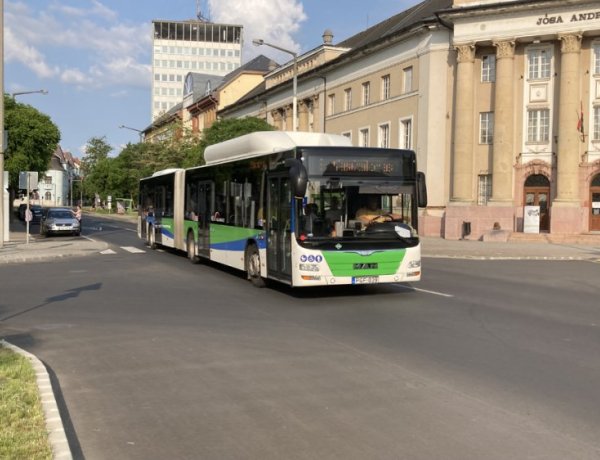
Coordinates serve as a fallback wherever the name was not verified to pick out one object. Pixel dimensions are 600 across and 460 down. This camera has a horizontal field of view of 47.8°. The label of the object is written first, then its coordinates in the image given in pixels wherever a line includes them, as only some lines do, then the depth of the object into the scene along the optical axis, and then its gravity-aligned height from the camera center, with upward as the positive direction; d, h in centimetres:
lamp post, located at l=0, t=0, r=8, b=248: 2364 +306
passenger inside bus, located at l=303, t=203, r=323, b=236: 1189 -29
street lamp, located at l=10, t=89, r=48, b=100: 4552 +713
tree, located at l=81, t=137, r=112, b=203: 11978 +650
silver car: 3422 -123
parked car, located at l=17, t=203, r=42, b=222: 5993 -116
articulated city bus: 1188 -15
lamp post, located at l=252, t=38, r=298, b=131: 3033 +672
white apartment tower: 15238 +3358
